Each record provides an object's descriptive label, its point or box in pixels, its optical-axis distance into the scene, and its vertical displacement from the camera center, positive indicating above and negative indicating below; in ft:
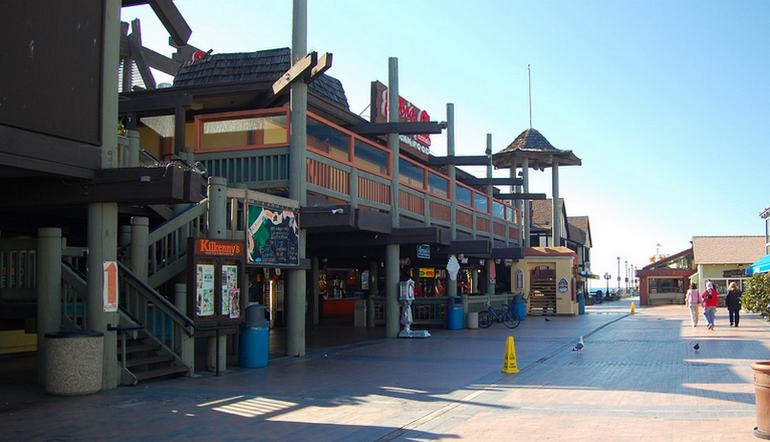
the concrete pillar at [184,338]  43.04 -3.80
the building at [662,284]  196.44 -4.05
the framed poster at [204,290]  43.50 -1.07
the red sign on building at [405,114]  81.46 +18.18
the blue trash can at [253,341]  47.93 -4.49
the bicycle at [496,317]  89.45 -5.90
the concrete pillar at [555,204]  134.31 +11.85
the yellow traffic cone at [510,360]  45.09 -5.49
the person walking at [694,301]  88.12 -3.86
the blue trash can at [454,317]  86.58 -5.45
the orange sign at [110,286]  38.12 -0.71
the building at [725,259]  169.48 +2.11
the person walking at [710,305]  82.38 -4.04
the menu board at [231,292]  45.80 -1.30
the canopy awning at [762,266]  80.69 +0.21
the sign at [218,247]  43.62 +1.46
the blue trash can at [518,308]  99.55 -5.24
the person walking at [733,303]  88.69 -4.17
